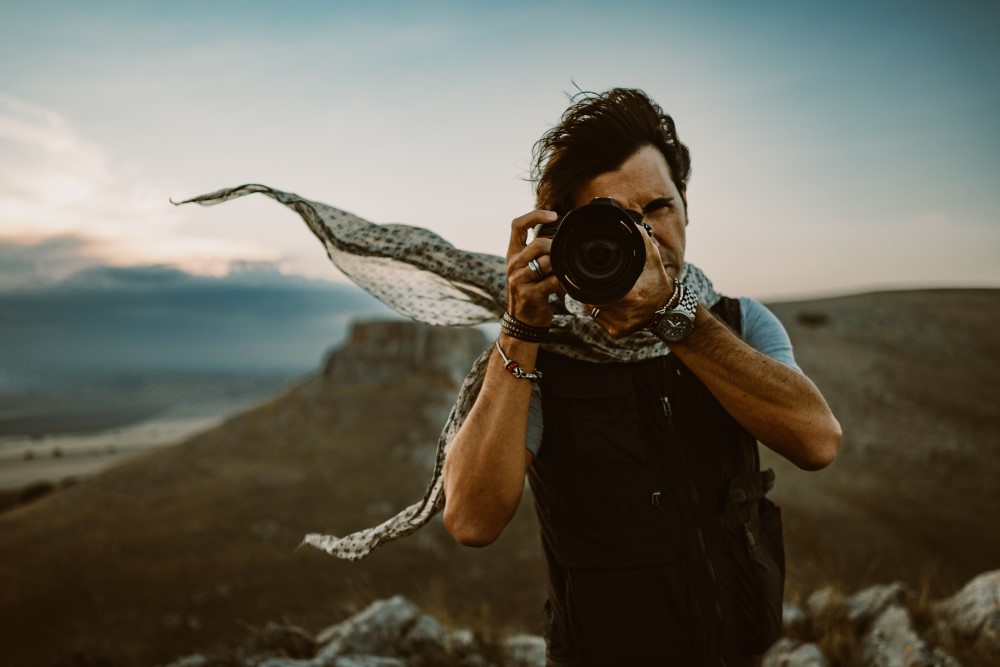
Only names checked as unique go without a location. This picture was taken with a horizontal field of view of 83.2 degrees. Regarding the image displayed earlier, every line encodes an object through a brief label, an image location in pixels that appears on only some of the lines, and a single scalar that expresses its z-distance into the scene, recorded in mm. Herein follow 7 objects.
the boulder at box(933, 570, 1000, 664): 3225
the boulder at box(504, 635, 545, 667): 3715
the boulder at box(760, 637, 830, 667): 3328
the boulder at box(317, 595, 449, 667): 3721
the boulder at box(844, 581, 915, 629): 3922
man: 1457
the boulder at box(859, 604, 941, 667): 3061
